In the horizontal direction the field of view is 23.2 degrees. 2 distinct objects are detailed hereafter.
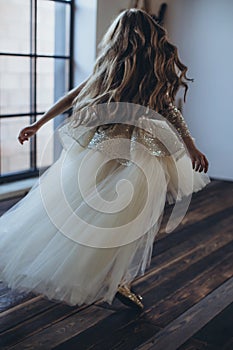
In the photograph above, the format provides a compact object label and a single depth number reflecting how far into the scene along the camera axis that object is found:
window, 4.27
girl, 2.19
